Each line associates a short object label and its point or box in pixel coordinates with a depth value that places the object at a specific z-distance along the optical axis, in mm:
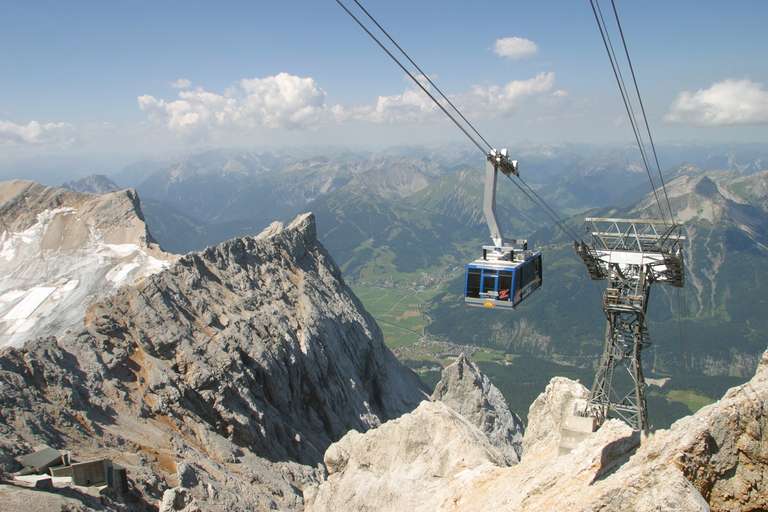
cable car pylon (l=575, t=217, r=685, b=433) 35375
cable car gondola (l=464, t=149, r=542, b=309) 34562
